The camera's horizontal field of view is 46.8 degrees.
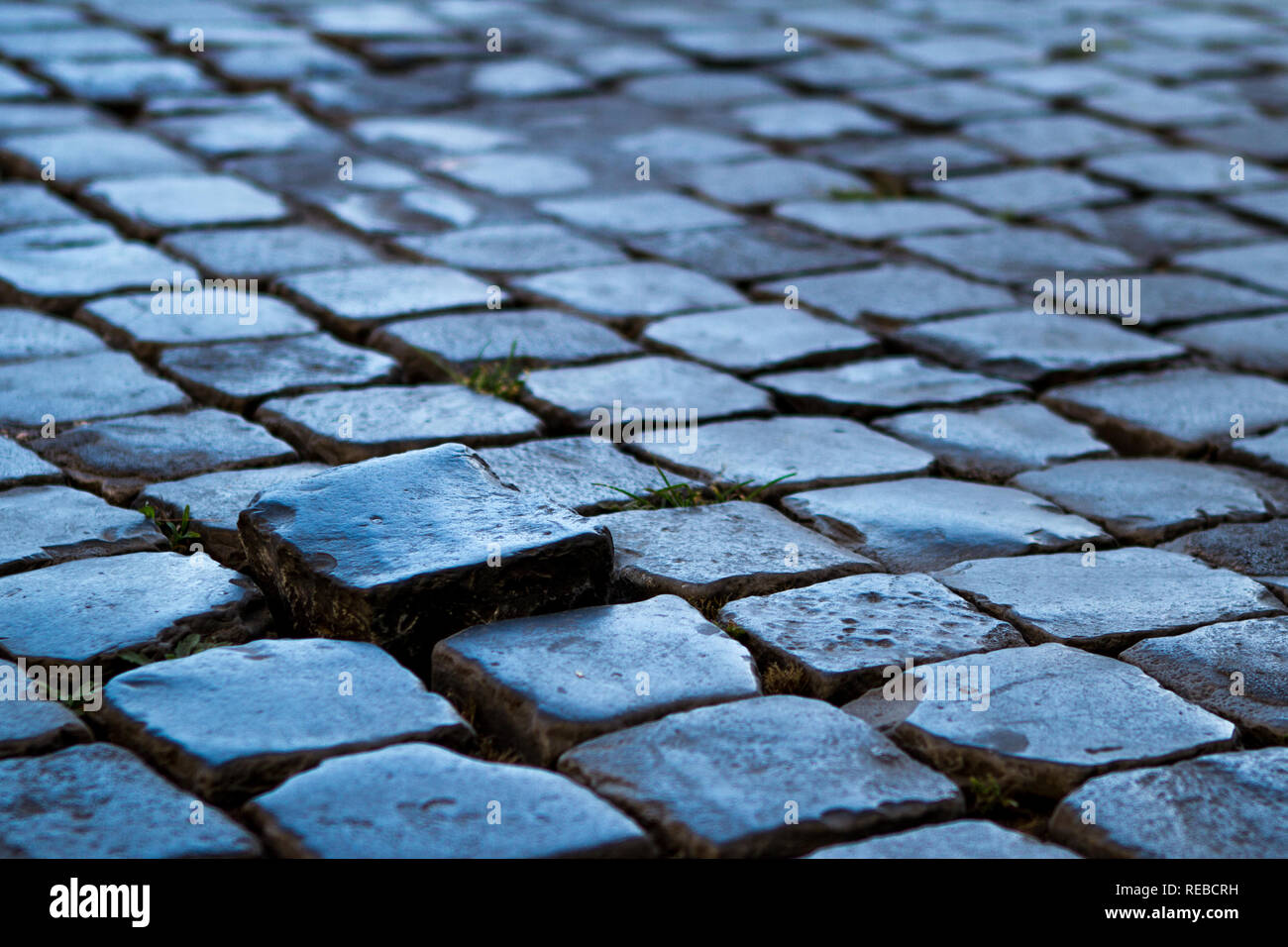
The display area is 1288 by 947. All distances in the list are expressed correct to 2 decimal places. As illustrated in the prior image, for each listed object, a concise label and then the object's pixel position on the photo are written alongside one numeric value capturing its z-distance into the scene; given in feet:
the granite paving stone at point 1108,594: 8.02
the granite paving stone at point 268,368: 10.75
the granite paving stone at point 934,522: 9.01
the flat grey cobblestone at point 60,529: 8.18
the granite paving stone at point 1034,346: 12.19
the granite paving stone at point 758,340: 12.05
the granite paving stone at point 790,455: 9.89
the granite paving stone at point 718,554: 8.29
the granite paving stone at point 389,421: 9.85
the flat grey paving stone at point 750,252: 14.26
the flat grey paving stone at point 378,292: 12.35
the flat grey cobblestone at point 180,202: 14.44
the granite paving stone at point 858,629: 7.41
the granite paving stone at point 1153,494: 9.57
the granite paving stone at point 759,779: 6.01
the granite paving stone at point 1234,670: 7.23
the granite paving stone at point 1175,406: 11.01
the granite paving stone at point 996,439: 10.44
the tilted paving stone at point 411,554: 7.36
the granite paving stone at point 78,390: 10.24
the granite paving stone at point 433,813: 5.80
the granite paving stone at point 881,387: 11.32
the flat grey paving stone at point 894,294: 13.21
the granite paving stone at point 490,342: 11.53
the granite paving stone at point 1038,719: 6.68
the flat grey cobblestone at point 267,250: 13.38
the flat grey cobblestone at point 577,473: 9.37
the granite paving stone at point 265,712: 6.30
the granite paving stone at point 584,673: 6.77
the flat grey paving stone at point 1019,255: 14.42
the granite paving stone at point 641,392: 10.76
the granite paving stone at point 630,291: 12.94
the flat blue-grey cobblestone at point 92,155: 15.87
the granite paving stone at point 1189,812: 6.09
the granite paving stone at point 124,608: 7.25
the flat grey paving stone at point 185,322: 11.66
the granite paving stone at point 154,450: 9.37
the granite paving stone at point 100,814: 5.80
